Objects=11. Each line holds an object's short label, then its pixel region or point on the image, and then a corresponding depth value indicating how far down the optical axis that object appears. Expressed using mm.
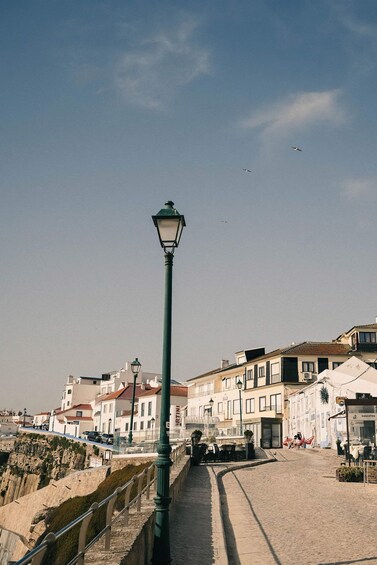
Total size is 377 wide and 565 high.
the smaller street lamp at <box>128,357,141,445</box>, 27103
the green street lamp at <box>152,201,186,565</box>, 7703
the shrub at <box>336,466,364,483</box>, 19716
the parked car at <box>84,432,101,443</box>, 60934
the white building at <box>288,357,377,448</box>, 39375
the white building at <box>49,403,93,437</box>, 91125
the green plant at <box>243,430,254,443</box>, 35500
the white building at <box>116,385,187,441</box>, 71250
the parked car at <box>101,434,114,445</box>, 57156
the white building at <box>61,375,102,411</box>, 110250
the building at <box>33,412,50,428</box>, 135400
